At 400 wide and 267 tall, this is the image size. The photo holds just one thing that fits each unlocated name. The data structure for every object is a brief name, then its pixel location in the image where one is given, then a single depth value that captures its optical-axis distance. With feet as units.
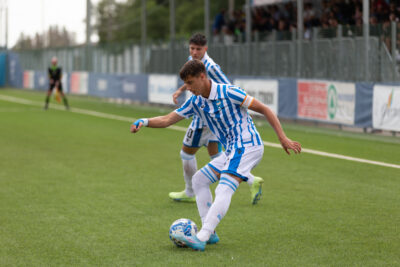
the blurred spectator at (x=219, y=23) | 200.75
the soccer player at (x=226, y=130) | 40.62
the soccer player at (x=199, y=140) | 55.21
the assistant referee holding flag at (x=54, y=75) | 181.16
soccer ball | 42.52
